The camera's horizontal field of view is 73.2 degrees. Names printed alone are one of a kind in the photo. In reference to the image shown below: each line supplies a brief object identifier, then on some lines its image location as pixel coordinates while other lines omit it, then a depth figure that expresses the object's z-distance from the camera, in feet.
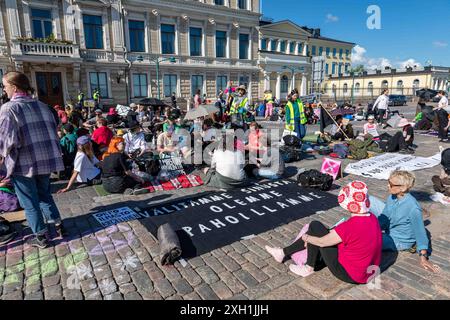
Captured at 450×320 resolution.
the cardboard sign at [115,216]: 16.49
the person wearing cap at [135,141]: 27.63
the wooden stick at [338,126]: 37.94
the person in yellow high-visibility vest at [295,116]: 32.35
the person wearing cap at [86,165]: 22.34
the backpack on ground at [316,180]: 21.27
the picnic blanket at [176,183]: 22.41
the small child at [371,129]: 36.60
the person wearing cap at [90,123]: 41.56
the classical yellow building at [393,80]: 191.52
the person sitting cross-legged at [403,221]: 11.72
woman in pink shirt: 9.85
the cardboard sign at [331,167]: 23.88
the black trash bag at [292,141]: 32.71
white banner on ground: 25.88
